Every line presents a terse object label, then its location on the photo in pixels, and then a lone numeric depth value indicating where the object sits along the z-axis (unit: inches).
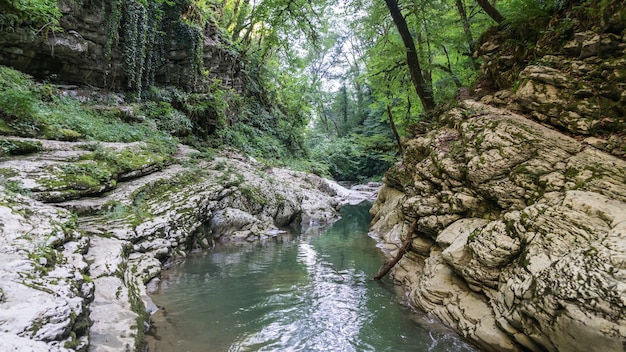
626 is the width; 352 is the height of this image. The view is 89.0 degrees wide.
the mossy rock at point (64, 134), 335.9
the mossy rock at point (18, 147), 265.4
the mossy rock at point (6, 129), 289.6
